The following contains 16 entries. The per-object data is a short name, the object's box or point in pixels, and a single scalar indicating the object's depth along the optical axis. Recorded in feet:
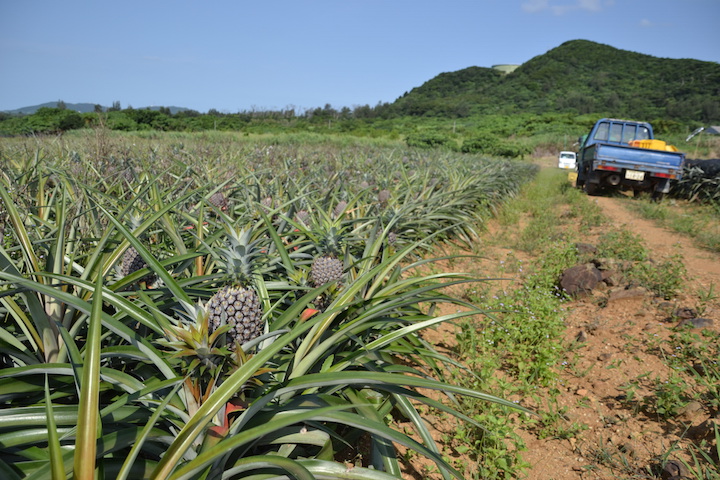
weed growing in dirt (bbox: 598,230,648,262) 14.46
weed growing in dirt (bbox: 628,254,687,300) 11.49
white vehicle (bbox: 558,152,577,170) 76.14
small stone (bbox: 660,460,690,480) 5.14
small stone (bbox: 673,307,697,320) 9.90
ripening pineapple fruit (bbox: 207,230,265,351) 3.53
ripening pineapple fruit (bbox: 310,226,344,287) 5.62
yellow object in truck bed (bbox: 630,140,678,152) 32.71
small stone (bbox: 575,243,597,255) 15.25
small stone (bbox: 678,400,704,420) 6.50
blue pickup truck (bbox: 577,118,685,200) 29.04
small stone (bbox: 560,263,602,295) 12.06
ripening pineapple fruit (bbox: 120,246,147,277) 5.42
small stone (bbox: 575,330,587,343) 9.34
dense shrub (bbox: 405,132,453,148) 72.20
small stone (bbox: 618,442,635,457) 5.68
